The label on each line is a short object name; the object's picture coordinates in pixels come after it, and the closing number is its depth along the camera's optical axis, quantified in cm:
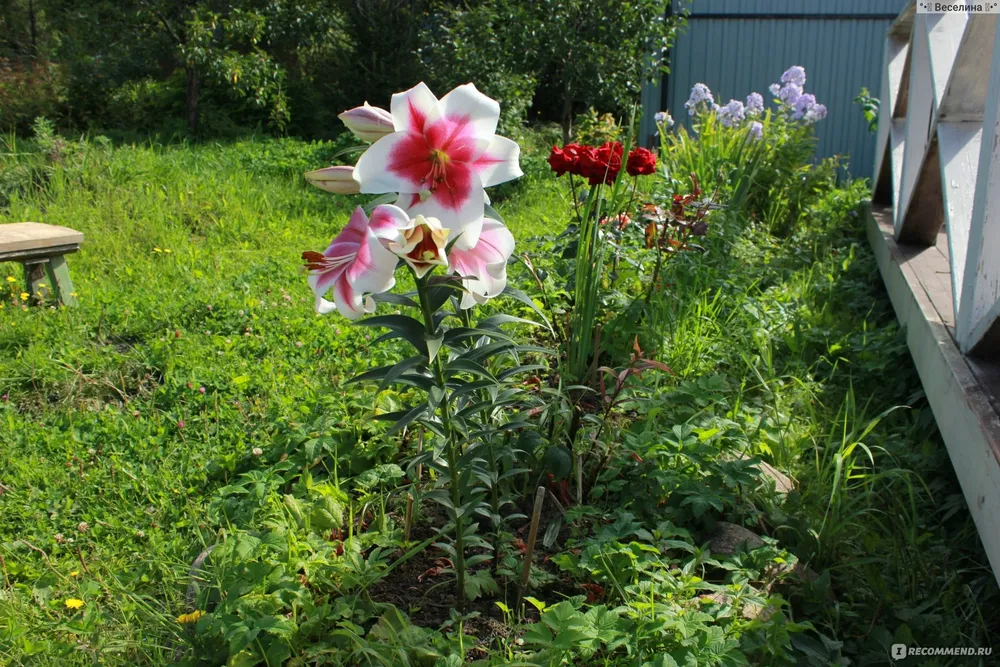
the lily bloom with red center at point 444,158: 124
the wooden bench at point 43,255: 379
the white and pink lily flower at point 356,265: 124
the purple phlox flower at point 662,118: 587
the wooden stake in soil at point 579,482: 211
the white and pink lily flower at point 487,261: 134
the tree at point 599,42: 869
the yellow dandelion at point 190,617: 179
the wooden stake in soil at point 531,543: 162
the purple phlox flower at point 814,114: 562
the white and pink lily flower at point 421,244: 120
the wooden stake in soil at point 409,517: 199
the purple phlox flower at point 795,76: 580
